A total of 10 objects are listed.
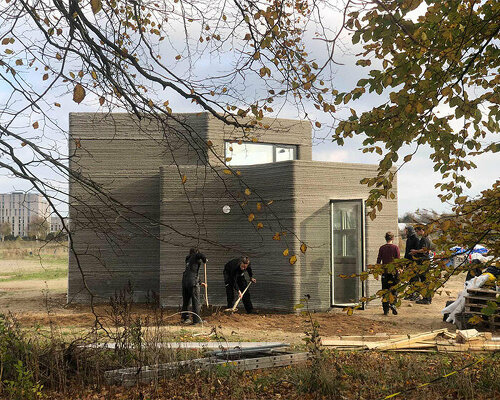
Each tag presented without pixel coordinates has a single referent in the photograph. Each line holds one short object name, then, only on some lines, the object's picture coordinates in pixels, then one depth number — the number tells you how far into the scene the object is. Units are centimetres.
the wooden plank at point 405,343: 934
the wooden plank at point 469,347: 925
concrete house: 1477
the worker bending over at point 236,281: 1402
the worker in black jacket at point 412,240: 1594
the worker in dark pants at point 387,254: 1394
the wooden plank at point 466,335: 959
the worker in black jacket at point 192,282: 1262
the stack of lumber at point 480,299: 1136
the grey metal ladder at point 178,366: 668
